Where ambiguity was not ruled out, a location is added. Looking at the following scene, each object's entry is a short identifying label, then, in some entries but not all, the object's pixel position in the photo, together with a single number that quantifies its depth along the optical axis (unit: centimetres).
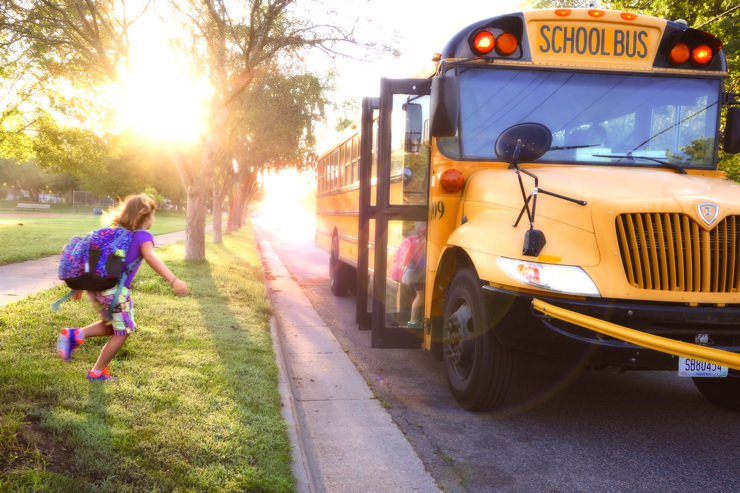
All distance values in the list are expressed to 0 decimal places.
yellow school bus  356
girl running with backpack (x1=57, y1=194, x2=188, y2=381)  428
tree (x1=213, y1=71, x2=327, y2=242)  1662
